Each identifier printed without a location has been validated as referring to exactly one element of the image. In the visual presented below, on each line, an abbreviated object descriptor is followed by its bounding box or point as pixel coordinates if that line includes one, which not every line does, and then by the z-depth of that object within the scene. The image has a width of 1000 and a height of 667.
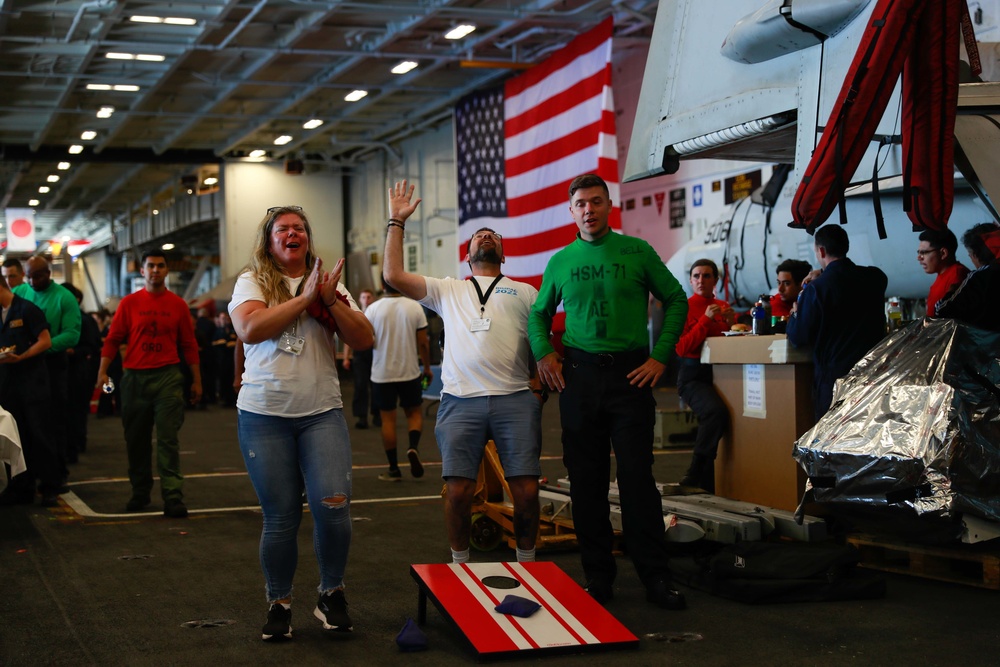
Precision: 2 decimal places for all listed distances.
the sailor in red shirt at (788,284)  8.30
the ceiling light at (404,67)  21.77
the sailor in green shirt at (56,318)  8.93
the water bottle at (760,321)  7.33
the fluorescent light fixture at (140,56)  20.22
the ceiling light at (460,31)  19.31
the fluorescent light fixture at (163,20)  17.91
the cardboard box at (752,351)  6.66
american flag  17.70
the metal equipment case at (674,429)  11.94
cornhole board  4.21
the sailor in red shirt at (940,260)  7.08
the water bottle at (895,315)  6.88
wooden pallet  5.23
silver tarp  5.08
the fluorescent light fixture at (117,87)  22.41
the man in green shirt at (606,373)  5.04
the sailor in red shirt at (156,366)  7.76
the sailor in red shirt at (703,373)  7.26
